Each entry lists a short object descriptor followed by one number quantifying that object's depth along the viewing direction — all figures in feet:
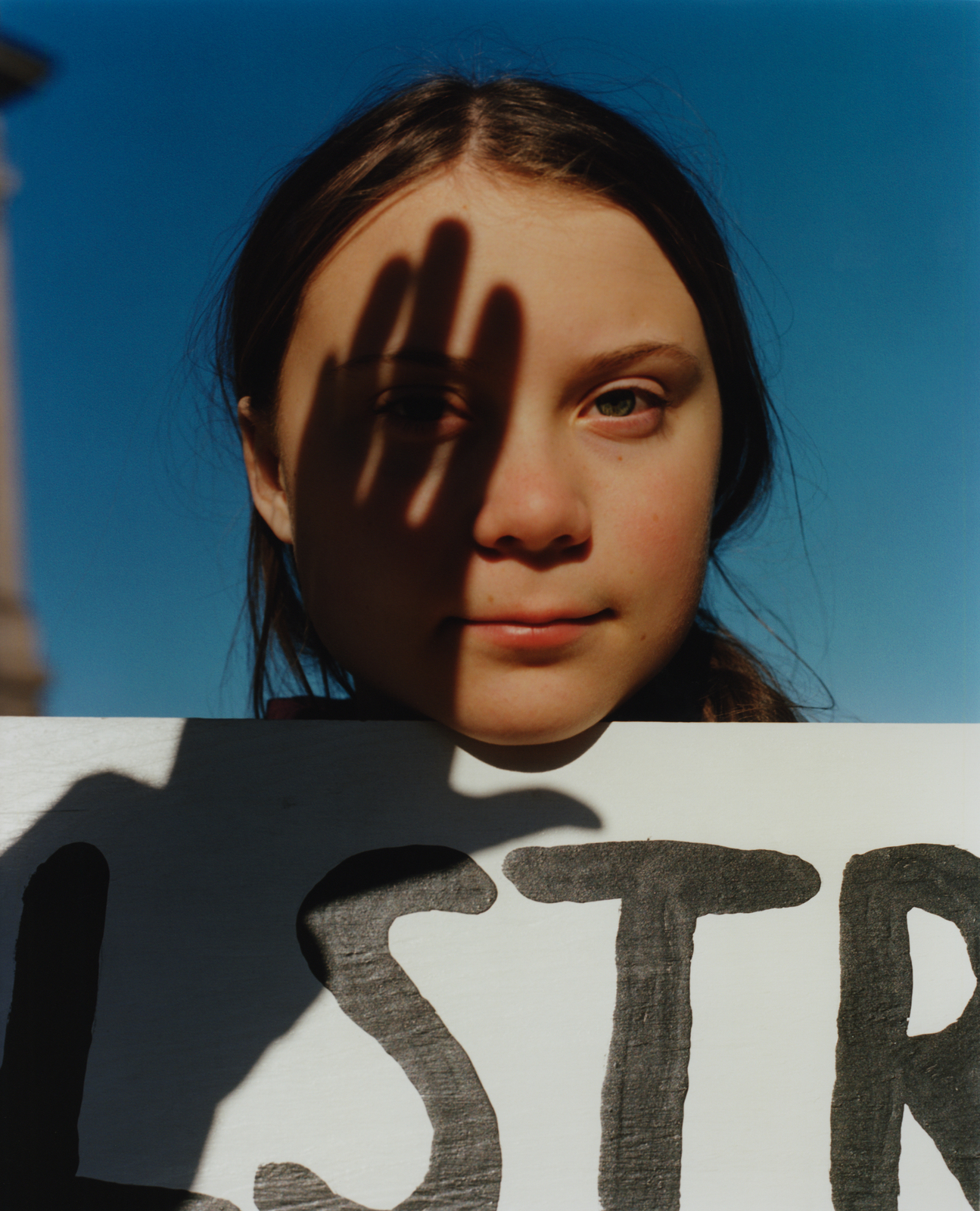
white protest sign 1.33
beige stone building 14.43
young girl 1.39
